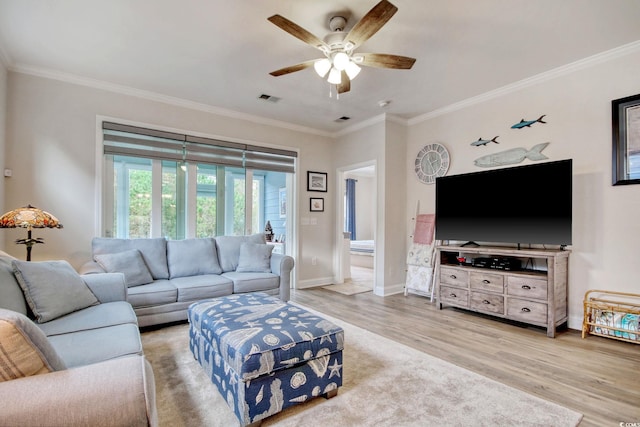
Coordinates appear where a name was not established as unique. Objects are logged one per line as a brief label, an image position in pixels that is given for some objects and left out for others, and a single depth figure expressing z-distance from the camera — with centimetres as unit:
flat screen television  318
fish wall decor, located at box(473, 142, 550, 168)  359
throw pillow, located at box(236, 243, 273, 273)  398
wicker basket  283
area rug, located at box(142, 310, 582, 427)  177
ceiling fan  220
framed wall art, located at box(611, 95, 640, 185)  290
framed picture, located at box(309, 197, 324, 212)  543
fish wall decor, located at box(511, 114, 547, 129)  356
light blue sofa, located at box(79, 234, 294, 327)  318
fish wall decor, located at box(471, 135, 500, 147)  397
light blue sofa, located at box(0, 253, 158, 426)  84
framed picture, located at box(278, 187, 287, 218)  592
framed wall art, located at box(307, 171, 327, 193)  543
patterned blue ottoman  168
